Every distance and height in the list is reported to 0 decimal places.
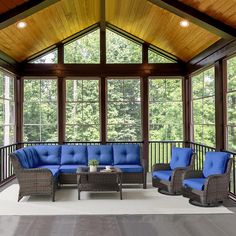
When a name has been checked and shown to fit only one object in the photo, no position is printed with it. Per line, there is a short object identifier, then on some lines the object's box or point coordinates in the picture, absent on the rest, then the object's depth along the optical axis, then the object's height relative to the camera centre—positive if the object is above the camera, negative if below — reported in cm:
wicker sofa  556 -89
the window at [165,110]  869 +29
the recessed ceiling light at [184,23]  630 +200
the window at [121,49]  864 +200
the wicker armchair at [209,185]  501 -107
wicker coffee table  571 -114
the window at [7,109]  738 +31
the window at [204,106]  693 +33
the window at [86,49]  861 +200
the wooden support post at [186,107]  855 +36
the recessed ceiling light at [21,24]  619 +197
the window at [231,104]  580 +30
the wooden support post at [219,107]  619 +26
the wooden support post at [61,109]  854 +33
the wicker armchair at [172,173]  588 -106
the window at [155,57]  866 +177
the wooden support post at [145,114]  859 +18
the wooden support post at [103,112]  859 +24
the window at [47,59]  854 +172
